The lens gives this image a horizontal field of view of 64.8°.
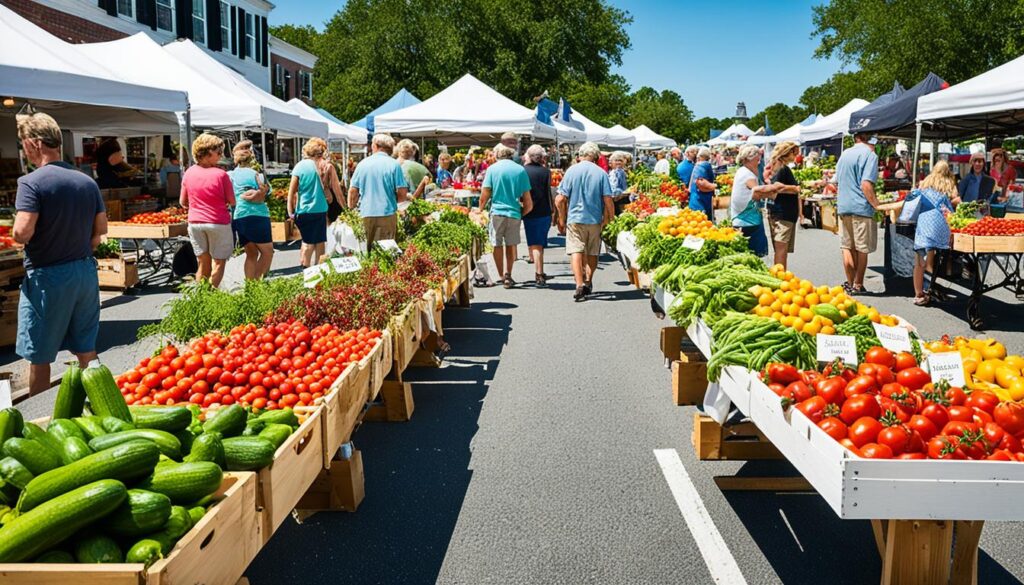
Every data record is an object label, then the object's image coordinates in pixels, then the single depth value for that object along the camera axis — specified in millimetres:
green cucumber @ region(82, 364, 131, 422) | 3146
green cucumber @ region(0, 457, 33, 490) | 2494
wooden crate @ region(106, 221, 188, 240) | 10820
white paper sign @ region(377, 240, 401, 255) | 7348
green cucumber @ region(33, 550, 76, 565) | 2254
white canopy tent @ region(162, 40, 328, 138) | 14789
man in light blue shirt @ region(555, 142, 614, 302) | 9938
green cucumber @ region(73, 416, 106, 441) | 2912
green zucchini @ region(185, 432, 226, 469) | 2793
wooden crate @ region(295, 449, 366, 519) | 4098
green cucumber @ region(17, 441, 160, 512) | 2402
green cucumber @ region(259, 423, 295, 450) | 3119
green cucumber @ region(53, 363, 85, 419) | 3188
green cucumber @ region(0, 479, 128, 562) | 2213
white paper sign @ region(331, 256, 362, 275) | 6074
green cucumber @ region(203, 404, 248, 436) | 3158
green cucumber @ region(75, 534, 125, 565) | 2258
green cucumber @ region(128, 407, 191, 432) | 3020
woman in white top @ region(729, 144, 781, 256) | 8758
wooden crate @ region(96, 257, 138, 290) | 10211
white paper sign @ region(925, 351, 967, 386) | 3715
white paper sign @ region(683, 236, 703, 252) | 6788
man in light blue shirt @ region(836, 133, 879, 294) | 9805
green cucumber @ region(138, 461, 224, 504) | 2535
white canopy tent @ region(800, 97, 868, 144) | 23350
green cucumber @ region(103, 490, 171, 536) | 2336
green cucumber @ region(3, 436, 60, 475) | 2576
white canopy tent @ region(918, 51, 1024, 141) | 8648
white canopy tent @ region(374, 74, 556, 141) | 15859
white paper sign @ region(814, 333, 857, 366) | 3902
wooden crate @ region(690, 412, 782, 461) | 4672
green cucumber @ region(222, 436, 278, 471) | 2855
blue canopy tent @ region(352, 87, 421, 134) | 21844
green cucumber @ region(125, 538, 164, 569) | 2221
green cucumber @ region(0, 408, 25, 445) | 2781
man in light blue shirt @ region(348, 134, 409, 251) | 8844
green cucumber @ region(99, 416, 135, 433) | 2938
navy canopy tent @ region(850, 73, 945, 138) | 12844
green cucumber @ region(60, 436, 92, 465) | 2646
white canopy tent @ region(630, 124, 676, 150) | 38116
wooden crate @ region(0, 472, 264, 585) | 2152
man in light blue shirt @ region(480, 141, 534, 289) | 10398
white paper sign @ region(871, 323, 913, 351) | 4133
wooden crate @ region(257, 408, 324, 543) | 2947
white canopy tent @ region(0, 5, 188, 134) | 8055
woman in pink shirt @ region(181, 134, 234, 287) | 8477
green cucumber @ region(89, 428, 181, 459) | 2742
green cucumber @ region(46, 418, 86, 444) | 2785
